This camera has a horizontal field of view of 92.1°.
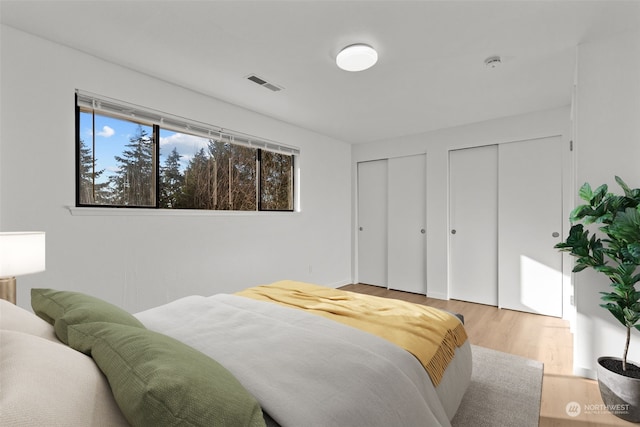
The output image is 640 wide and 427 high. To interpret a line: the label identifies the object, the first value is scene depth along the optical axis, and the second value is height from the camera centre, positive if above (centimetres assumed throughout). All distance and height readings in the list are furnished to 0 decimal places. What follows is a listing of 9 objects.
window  259 +53
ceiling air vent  285 +126
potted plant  180 -30
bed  67 -55
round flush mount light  229 +119
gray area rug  183 -121
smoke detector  249 +126
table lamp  160 -23
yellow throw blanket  151 -59
